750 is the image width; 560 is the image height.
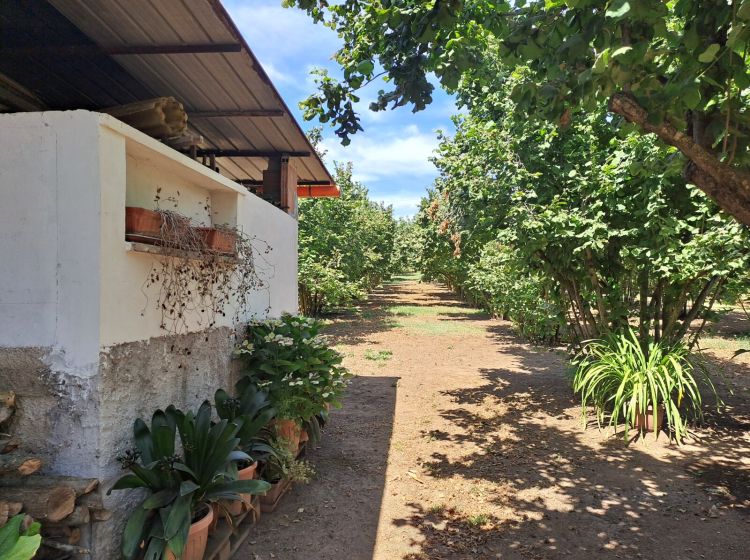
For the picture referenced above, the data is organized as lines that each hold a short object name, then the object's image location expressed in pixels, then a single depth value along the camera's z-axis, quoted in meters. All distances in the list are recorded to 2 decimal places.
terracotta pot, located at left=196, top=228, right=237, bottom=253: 3.27
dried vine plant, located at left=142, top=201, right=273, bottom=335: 2.96
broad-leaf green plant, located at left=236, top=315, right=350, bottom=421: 4.10
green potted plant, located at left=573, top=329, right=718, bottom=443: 5.21
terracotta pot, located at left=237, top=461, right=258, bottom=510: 3.27
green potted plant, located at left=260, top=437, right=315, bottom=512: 3.68
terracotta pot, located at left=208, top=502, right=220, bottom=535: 2.97
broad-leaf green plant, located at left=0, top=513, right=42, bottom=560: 1.62
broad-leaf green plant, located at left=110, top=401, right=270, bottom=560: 2.38
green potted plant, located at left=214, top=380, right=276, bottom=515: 3.33
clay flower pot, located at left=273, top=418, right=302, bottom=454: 4.11
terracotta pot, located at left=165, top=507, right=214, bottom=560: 2.58
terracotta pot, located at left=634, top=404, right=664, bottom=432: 5.41
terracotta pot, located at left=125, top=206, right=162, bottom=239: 2.72
